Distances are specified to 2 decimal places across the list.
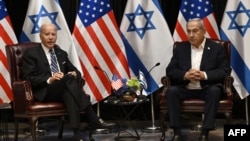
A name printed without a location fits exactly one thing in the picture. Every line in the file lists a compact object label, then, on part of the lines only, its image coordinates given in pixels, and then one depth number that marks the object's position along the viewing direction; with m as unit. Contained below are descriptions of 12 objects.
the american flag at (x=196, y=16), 10.21
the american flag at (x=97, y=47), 10.33
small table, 8.75
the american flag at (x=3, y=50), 10.20
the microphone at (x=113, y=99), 8.89
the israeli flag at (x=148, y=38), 10.29
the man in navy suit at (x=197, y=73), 8.55
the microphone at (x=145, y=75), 8.99
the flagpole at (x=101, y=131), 10.19
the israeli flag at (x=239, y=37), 9.98
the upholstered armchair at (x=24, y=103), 8.56
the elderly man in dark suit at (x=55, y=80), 8.69
